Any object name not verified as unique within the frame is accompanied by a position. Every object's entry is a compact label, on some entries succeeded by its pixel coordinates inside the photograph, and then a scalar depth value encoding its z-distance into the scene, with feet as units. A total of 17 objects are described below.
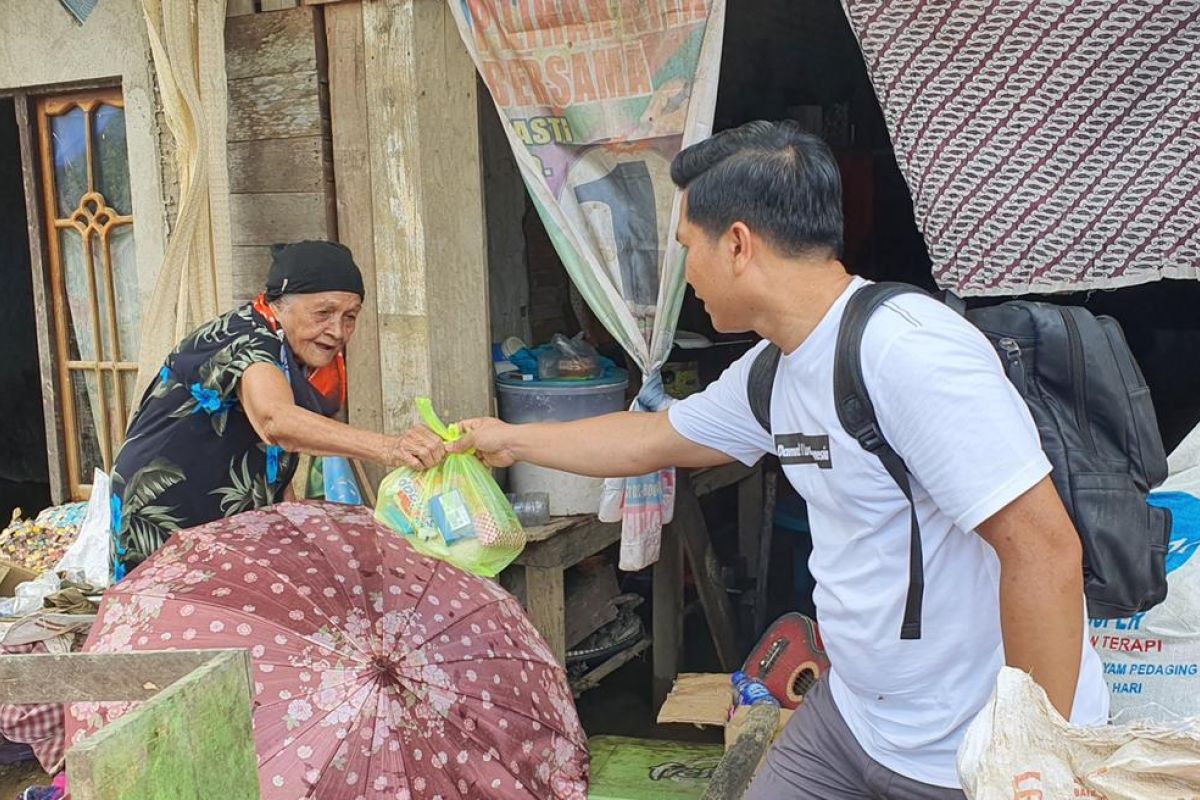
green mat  11.32
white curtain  12.55
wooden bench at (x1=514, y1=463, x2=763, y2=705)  12.48
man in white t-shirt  5.58
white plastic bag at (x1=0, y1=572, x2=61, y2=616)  13.58
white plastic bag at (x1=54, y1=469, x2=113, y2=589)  13.85
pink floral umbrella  8.48
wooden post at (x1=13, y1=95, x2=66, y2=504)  15.16
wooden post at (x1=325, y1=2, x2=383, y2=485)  12.21
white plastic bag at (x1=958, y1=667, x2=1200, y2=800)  4.05
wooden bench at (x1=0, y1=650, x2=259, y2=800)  3.56
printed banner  10.41
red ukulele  11.80
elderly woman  9.32
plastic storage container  12.78
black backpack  6.14
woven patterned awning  8.23
